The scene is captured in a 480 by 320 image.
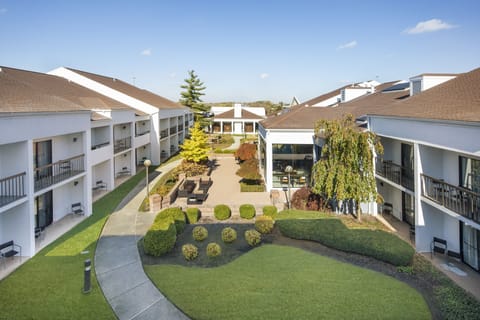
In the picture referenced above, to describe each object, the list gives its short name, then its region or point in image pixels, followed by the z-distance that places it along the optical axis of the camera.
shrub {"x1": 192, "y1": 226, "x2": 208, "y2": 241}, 14.51
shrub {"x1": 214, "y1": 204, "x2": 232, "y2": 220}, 17.73
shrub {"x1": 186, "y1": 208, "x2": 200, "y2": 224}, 17.33
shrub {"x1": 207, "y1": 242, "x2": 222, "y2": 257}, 12.78
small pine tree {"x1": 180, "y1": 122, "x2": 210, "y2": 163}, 29.86
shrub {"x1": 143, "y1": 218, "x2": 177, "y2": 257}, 12.81
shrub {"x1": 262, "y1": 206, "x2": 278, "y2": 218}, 17.47
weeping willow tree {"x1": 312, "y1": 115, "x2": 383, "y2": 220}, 15.57
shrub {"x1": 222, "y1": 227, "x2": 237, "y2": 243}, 14.17
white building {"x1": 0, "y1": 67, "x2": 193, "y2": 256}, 12.98
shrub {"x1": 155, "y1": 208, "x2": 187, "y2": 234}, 15.41
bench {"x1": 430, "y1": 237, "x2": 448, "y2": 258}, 13.07
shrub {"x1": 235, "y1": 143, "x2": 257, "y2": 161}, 32.66
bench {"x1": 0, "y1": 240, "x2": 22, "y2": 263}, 12.62
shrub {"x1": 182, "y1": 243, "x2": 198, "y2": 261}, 12.59
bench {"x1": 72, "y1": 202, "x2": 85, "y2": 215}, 18.35
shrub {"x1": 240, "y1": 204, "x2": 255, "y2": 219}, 17.80
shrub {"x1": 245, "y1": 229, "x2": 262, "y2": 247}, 13.93
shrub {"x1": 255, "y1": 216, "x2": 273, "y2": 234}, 15.19
